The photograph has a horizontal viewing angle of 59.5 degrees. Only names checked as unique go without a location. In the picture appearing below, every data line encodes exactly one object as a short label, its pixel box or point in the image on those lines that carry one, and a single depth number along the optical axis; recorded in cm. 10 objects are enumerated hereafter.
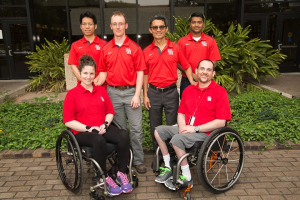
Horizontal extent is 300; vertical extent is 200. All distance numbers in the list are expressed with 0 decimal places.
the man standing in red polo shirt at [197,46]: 380
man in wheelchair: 276
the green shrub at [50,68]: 773
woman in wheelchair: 277
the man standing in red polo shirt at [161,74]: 331
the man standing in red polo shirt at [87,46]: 359
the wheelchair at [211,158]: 257
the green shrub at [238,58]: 680
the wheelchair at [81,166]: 259
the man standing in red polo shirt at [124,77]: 320
